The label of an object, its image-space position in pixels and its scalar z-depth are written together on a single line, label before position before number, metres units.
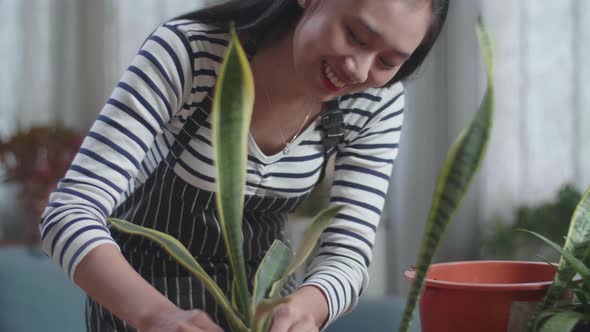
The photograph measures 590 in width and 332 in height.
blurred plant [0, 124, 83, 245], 2.46
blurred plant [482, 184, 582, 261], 2.24
